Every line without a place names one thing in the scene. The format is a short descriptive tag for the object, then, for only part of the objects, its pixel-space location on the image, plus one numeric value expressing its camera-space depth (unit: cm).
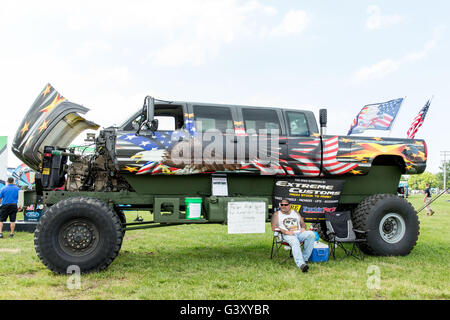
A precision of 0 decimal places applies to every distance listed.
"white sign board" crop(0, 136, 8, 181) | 1370
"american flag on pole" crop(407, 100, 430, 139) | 737
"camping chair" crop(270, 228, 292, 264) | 594
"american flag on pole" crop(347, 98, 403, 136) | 868
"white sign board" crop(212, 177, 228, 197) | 607
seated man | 586
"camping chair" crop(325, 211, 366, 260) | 629
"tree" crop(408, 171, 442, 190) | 10931
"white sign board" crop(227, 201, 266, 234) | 587
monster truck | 535
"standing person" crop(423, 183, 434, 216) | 1674
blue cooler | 614
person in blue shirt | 948
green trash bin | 592
